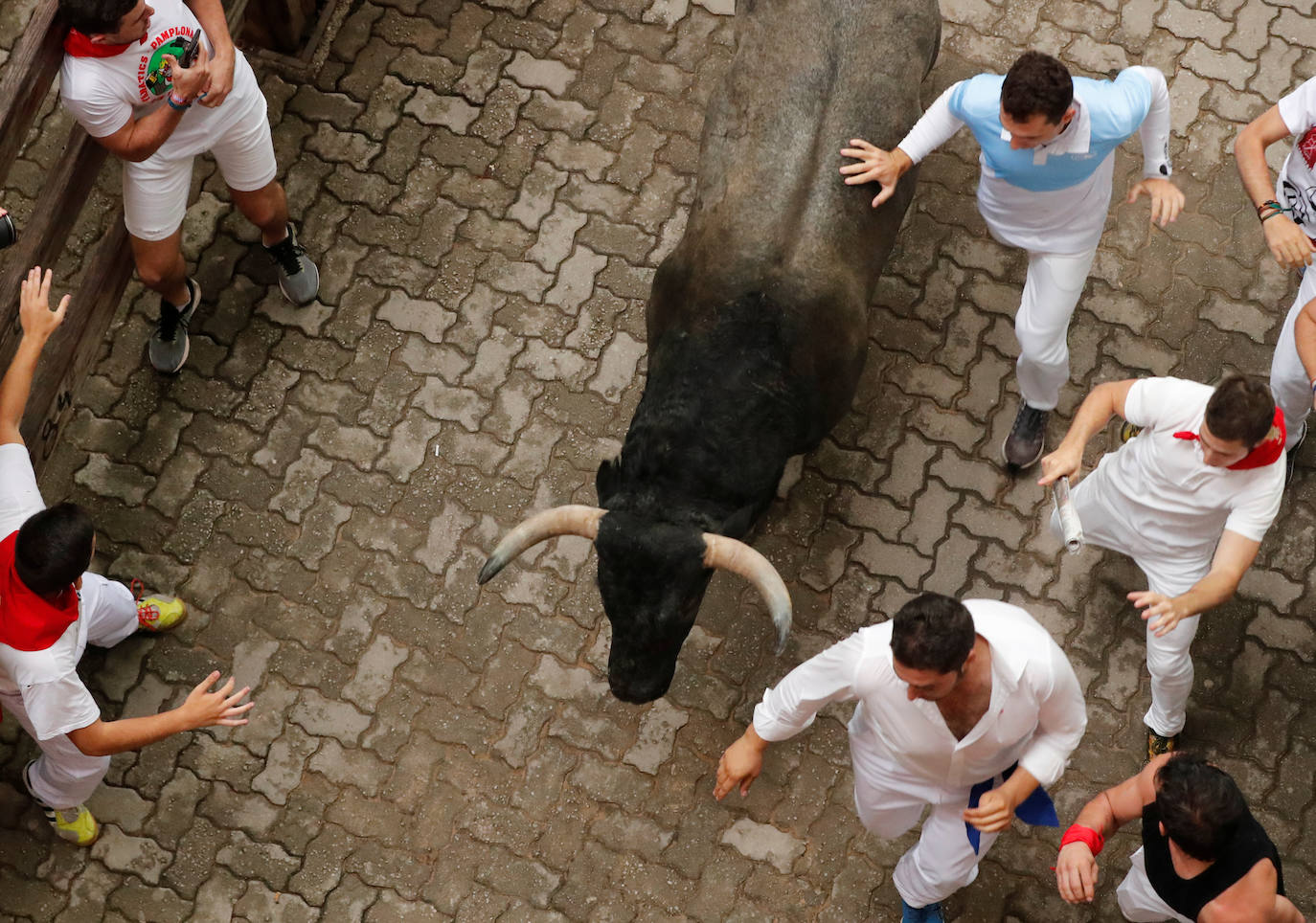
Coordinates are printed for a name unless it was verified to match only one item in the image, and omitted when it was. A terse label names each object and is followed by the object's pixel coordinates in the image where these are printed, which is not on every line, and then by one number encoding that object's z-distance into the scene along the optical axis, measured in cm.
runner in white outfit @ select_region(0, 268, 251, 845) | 948
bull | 1031
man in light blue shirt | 1009
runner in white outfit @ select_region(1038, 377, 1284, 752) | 951
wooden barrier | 1101
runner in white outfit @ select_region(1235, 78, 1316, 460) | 1088
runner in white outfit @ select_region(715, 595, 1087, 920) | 873
